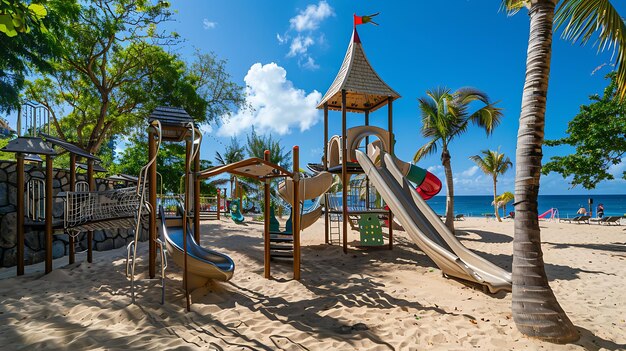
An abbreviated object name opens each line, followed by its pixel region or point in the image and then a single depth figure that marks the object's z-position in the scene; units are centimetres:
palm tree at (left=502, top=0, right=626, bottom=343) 404
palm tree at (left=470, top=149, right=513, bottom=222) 2636
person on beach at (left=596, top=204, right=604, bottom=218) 2725
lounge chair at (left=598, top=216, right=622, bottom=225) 2114
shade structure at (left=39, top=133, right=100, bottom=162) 697
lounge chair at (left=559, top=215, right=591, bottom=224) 2211
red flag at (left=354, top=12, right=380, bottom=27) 1214
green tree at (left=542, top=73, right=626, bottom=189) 1223
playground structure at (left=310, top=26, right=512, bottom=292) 705
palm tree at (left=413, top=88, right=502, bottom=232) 1350
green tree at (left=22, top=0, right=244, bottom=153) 1252
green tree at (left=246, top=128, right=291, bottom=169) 2948
